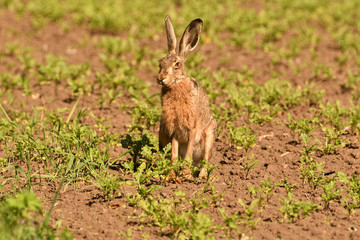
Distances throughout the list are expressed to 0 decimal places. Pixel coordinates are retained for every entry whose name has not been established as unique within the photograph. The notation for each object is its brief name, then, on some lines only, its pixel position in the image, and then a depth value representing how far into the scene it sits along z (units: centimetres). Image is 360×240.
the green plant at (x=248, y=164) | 1116
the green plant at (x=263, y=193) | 973
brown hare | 1146
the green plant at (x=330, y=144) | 1195
